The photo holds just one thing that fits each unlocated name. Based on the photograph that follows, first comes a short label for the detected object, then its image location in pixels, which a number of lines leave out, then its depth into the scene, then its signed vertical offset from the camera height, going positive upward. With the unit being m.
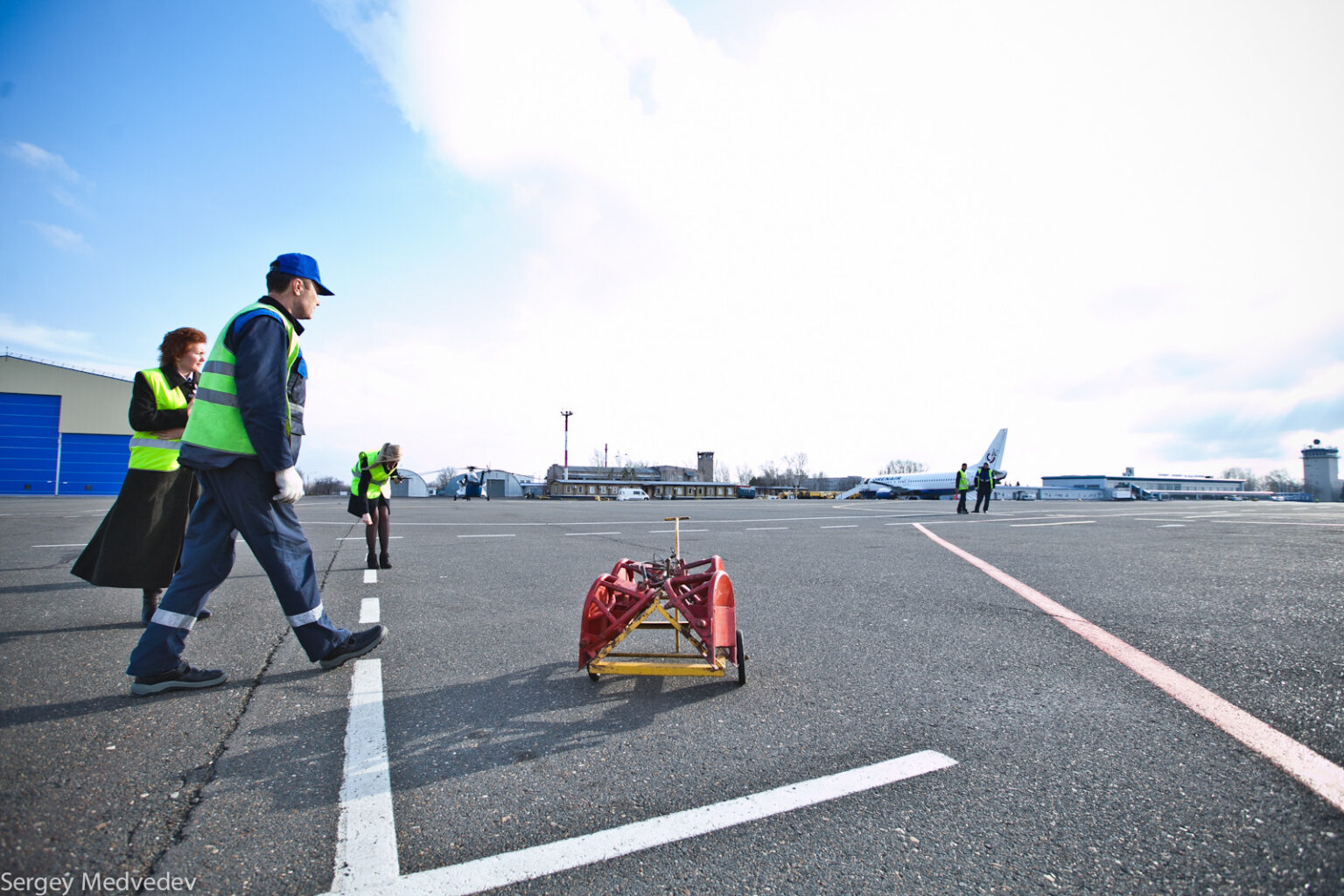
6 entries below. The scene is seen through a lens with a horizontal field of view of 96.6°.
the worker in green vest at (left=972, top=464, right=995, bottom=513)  21.42 +0.13
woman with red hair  3.98 -0.11
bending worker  7.18 -0.06
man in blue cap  3.03 +0.00
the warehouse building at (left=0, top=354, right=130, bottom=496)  40.00 +3.90
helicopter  40.64 -0.06
